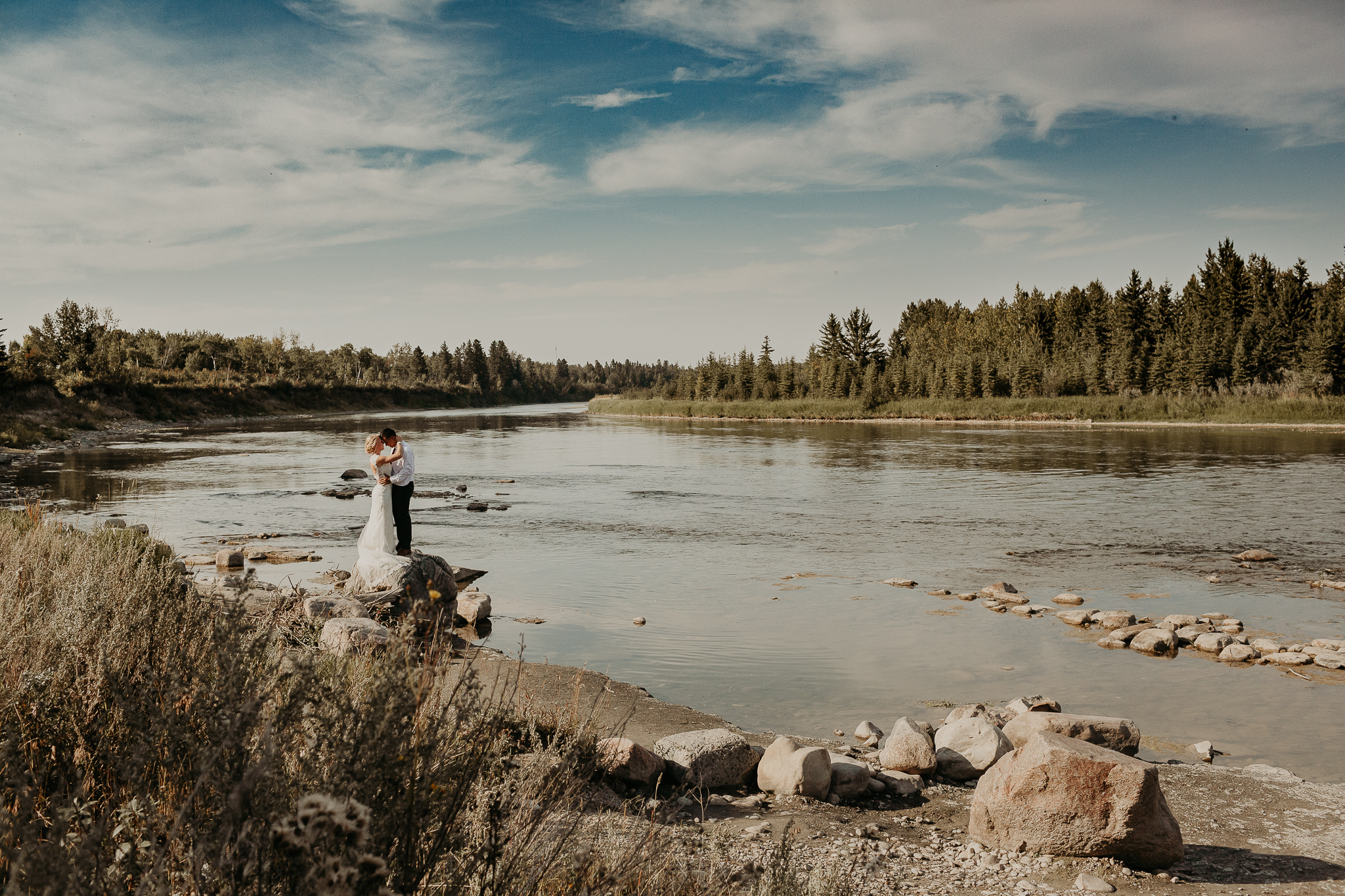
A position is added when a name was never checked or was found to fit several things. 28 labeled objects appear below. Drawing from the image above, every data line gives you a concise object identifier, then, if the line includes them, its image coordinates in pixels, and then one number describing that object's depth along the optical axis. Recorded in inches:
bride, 496.1
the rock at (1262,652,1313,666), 433.7
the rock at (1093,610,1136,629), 502.9
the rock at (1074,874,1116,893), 210.1
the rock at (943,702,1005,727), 338.6
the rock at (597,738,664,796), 262.4
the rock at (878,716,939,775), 288.8
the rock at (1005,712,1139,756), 301.4
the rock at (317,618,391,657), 324.5
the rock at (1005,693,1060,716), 356.2
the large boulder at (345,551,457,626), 472.7
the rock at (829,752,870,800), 269.0
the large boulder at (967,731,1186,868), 220.5
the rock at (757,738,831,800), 264.8
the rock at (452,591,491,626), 518.3
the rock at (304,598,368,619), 440.5
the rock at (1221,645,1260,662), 439.2
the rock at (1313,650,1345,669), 424.5
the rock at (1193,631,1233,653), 456.1
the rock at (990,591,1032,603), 572.1
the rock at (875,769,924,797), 276.2
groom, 536.4
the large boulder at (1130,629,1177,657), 457.1
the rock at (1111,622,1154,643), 475.5
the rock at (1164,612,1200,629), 496.7
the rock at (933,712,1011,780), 292.8
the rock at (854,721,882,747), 329.1
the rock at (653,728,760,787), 271.9
